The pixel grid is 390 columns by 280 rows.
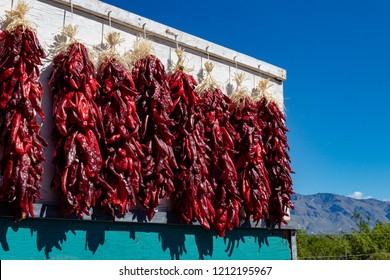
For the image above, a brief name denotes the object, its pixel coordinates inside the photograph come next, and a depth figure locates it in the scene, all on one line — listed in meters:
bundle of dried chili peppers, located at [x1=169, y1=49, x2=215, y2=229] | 3.53
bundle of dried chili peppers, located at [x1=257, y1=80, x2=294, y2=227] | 4.16
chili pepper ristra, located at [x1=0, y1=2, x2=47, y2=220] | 2.68
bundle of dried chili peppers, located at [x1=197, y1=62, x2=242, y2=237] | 3.74
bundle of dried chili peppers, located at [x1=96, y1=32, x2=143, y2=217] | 3.13
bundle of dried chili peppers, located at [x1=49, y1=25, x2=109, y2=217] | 2.92
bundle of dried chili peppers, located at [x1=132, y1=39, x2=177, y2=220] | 3.32
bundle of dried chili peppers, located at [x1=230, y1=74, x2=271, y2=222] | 3.94
